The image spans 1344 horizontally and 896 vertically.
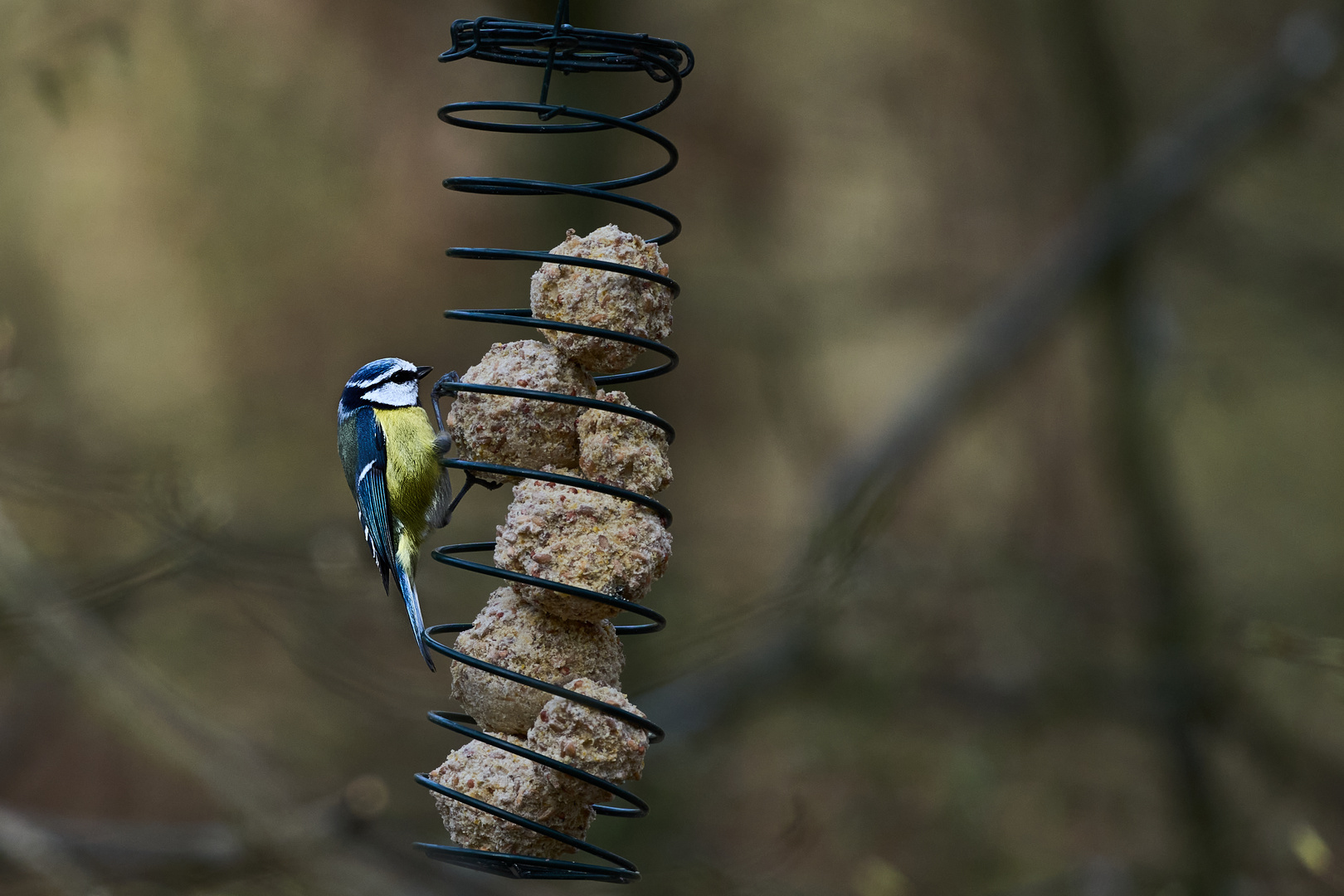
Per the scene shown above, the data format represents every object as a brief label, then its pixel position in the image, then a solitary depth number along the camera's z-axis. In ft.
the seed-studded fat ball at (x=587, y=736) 13.33
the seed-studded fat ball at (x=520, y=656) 14.17
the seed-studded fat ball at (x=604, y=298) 14.08
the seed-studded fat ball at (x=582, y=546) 13.76
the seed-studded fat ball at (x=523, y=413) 14.39
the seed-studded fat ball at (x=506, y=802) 13.87
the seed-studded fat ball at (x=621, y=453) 14.20
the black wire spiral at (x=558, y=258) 13.14
